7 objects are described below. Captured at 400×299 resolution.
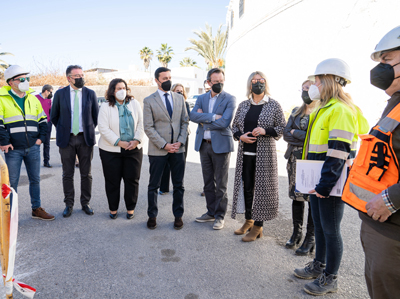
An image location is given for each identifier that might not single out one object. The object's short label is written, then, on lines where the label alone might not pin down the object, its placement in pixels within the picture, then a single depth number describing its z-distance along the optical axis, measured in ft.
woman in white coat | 14.21
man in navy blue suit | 14.88
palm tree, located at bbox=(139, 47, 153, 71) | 163.63
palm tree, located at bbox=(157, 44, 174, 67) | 169.58
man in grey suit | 13.44
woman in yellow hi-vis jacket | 7.87
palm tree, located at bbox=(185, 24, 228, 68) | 110.93
